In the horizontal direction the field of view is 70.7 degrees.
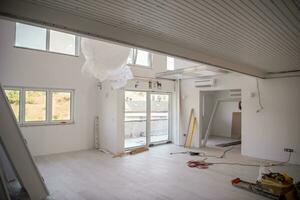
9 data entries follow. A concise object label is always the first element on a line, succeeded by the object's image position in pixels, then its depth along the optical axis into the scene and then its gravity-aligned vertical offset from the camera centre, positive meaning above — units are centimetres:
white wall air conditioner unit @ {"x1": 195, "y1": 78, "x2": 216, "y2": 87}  671 +68
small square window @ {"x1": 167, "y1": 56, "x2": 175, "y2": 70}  848 +161
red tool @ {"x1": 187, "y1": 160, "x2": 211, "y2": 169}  495 -146
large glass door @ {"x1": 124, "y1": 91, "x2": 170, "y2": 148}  688 -50
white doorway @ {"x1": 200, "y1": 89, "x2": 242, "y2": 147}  915 -74
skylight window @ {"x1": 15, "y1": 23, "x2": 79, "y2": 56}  555 +176
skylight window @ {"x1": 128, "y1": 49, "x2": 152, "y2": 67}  715 +157
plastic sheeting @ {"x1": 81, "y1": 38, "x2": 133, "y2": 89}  422 +95
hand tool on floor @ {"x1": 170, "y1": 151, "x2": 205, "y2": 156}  612 -147
